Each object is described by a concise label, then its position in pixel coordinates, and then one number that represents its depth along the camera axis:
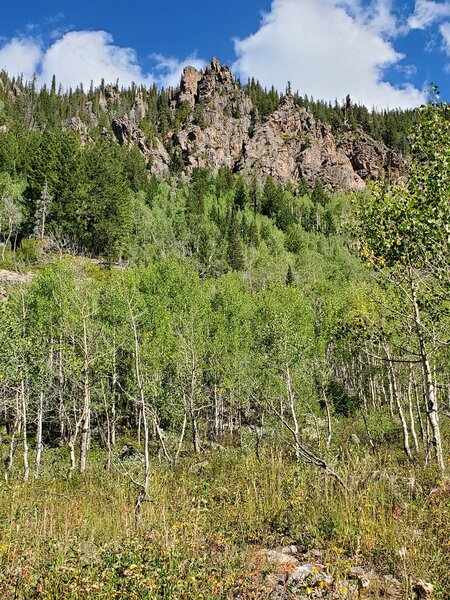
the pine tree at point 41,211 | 67.56
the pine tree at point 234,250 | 94.44
